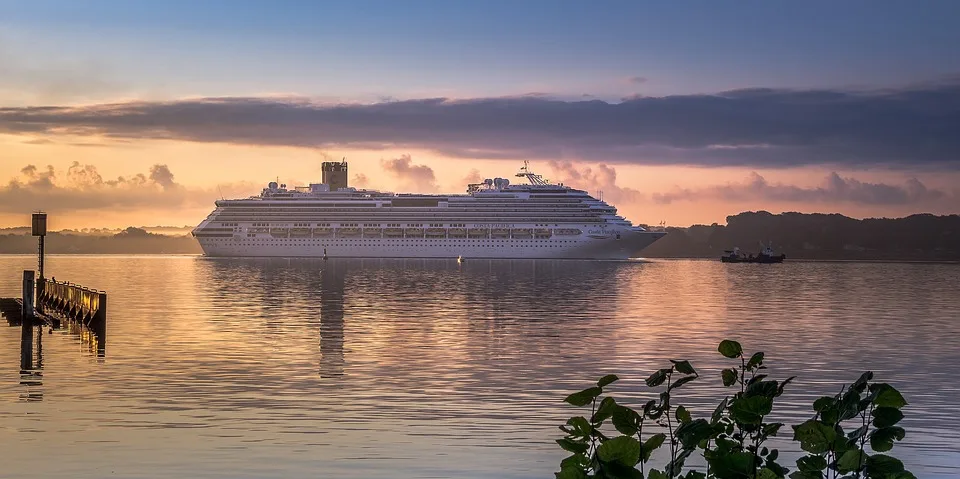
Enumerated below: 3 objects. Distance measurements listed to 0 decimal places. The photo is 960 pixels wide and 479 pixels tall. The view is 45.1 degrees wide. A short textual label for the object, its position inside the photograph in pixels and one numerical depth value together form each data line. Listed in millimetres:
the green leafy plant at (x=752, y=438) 7406
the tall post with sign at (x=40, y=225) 41750
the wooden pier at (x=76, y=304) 31219
